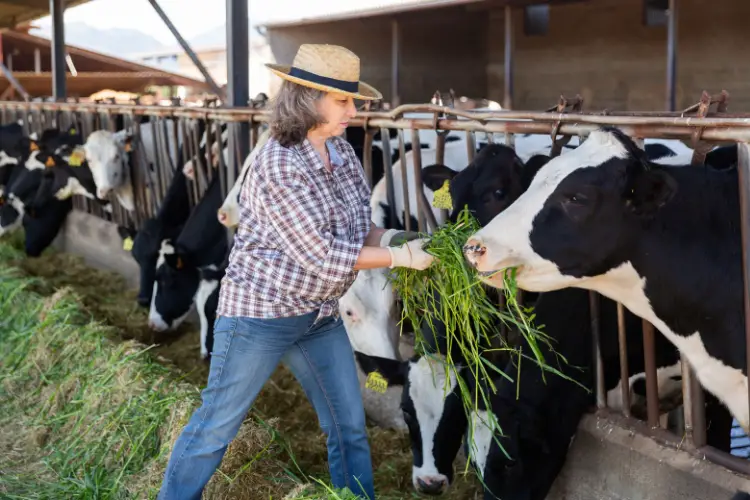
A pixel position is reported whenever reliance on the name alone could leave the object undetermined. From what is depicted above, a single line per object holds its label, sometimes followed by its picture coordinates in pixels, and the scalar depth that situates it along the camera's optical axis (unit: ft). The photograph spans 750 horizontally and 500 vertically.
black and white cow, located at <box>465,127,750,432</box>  9.27
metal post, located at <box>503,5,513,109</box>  27.71
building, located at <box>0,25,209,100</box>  54.07
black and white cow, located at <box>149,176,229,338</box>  21.34
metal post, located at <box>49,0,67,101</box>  33.42
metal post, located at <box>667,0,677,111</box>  23.87
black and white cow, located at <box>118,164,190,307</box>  22.98
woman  9.47
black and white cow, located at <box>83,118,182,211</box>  27.30
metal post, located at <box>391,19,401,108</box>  34.06
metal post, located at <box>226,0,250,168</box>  18.63
